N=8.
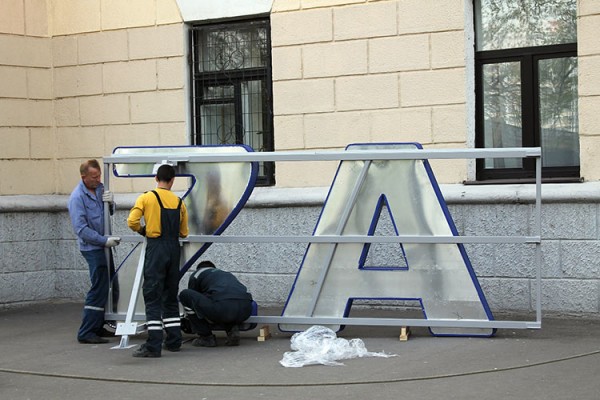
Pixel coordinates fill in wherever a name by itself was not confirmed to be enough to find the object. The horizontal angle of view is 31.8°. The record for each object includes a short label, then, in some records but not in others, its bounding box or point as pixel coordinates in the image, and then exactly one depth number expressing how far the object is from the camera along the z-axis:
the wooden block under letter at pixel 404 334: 9.77
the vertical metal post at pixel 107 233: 10.40
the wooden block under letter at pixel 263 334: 10.05
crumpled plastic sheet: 8.82
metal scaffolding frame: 9.46
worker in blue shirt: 10.20
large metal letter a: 9.77
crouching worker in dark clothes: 9.57
